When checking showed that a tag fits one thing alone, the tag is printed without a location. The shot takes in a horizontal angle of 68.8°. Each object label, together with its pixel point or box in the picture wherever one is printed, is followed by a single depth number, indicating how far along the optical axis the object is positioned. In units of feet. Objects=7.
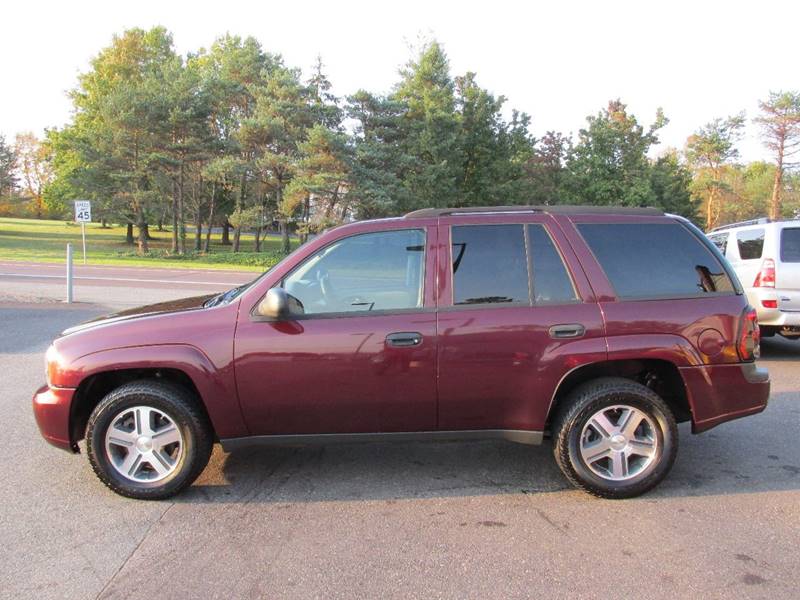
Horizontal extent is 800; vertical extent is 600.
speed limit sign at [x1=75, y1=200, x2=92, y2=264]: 76.18
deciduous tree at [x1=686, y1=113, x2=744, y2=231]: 184.14
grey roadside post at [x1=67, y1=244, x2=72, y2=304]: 42.11
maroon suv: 11.80
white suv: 25.55
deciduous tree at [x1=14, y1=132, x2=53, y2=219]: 268.21
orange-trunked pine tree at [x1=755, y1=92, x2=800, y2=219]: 151.43
